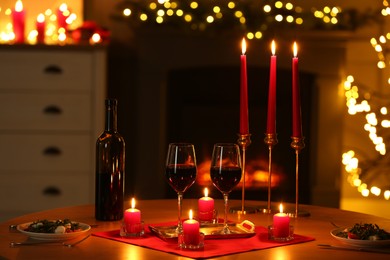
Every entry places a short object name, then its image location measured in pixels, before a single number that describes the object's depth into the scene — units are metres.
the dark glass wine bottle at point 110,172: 2.49
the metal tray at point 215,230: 2.30
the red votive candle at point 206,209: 2.53
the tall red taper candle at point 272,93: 2.54
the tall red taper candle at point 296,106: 2.53
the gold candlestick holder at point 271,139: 2.59
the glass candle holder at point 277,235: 2.29
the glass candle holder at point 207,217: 2.53
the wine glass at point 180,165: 2.32
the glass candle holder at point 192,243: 2.18
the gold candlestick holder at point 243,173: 2.61
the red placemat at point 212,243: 2.16
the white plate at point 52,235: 2.23
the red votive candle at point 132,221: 2.31
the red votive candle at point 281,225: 2.29
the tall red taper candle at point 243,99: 2.56
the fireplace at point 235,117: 5.07
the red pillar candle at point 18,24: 4.80
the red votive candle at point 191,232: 2.17
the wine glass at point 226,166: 2.33
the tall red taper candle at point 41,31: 4.83
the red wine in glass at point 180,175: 2.32
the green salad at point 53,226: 2.25
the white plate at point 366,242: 2.20
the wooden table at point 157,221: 2.14
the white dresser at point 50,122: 4.68
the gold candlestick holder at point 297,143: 2.58
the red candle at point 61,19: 4.95
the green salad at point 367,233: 2.23
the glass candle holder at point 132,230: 2.31
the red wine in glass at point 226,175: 2.33
